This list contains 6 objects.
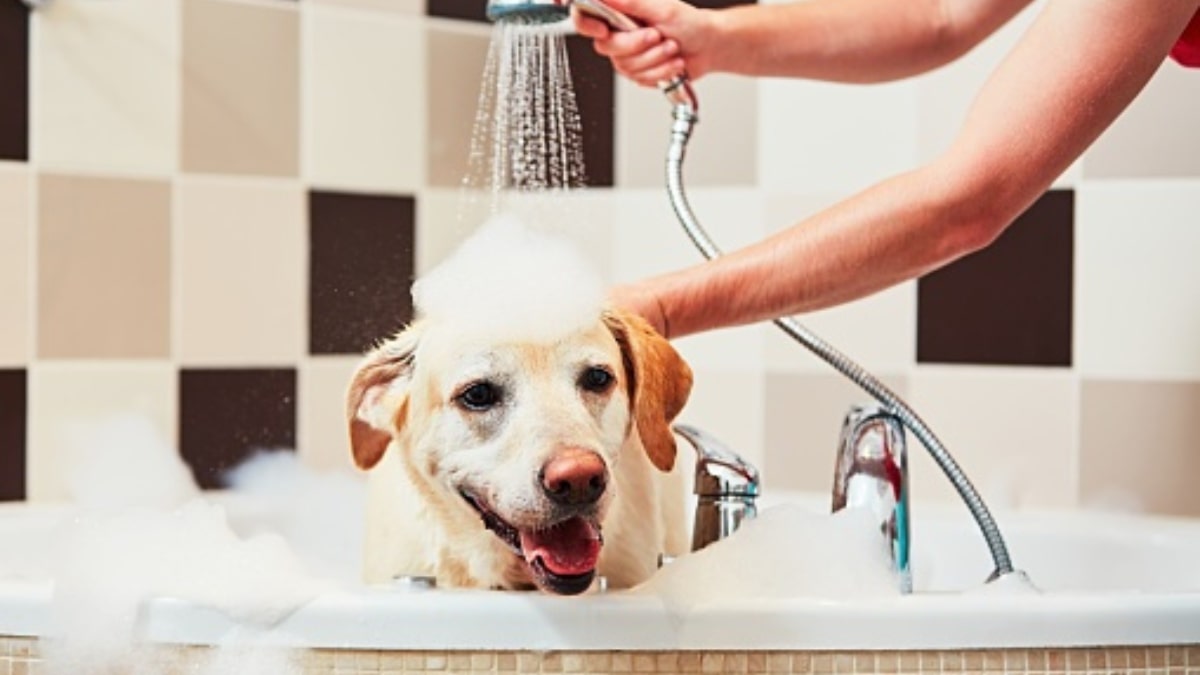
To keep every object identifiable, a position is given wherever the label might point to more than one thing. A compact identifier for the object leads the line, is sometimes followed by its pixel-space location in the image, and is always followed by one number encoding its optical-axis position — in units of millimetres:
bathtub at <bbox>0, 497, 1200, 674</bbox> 1112
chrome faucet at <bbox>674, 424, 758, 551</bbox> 1282
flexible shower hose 1377
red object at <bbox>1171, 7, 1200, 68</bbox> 1417
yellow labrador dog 1085
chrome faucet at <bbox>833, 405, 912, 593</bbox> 1309
